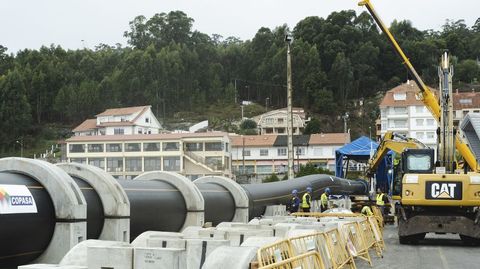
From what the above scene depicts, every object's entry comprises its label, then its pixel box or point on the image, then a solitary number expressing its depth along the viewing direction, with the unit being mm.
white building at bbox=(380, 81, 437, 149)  104688
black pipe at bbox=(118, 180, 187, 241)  12992
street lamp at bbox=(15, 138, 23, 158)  111688
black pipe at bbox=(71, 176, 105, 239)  11258
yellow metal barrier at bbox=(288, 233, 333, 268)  9602
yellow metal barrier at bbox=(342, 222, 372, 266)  13680
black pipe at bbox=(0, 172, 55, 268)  8891
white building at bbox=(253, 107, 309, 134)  121375
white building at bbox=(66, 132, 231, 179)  89000
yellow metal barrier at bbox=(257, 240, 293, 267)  7434
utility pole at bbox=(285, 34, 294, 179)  32016
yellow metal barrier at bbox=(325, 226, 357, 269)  11767
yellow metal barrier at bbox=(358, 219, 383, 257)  16453
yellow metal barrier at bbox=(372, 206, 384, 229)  26183
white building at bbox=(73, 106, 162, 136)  110062
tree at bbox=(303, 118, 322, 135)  120750
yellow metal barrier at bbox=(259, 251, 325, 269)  7348
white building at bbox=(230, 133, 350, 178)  101812
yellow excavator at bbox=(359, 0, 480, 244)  18453
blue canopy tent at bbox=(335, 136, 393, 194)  47000
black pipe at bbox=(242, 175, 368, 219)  22062
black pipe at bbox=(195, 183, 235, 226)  17359
